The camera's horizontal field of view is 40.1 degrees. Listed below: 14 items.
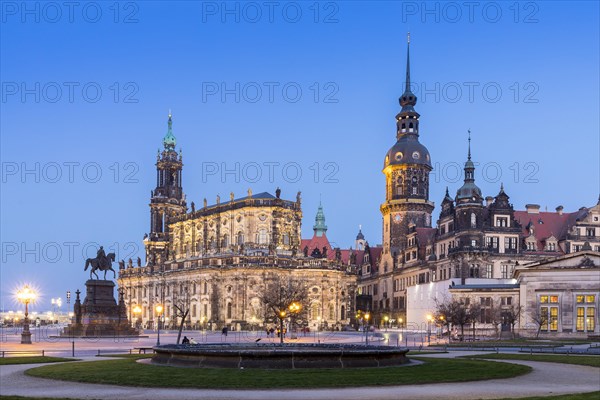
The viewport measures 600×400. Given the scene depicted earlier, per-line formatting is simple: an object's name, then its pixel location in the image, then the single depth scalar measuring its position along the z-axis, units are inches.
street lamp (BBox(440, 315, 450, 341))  3225.9
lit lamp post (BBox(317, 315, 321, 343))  5042.6
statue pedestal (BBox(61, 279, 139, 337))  3221.0
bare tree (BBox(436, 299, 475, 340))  2878.9
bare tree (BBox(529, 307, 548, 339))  2960.1
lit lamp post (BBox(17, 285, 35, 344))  2549.2
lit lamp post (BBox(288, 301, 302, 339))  3344.2
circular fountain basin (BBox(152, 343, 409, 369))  1275.5
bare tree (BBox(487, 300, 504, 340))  3503.9
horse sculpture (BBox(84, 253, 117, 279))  3408.0
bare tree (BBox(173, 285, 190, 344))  5452.8
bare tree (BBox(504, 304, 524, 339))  3075.8
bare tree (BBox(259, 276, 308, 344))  3792.6
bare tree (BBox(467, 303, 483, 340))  2997.5
